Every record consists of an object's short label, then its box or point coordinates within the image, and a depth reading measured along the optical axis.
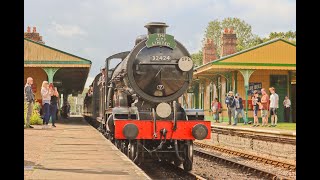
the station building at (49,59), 23.97
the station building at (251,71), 24.52
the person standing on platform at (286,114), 26.00
